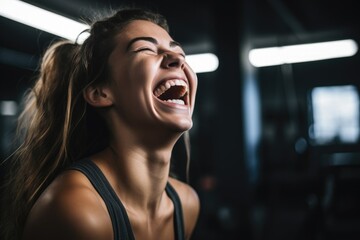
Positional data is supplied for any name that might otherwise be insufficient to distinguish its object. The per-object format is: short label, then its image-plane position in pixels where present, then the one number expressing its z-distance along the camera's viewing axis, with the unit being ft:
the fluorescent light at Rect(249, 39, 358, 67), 21.45
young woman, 2.97
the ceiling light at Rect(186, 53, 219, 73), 21.15
